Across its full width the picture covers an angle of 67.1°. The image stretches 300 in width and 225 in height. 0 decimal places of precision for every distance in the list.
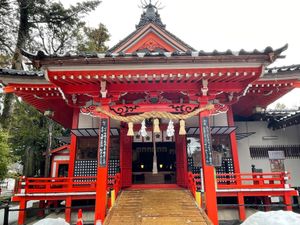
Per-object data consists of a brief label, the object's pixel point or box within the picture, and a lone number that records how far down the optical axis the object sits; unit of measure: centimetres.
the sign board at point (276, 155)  1152
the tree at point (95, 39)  2400
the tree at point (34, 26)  1558
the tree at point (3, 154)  927
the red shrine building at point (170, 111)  686
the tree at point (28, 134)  2075
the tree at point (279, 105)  4531
